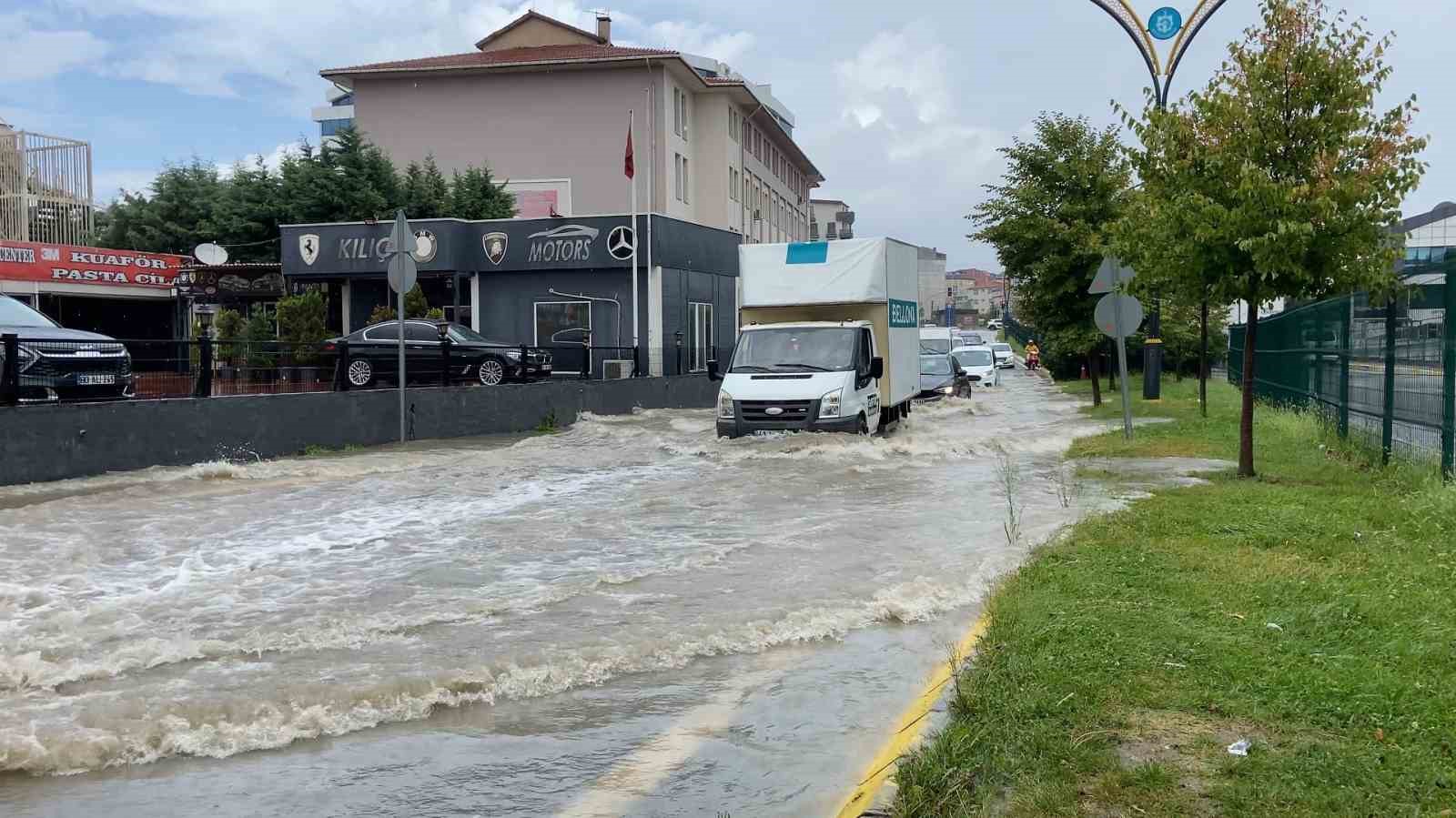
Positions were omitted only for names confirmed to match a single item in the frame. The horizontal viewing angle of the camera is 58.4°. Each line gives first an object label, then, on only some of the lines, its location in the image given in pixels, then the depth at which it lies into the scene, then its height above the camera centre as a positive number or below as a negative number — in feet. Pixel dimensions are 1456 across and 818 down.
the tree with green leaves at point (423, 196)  151.33 +18.39
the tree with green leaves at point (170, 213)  154.30 +16.81
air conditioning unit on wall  96.68 -1.19
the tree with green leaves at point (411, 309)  103.45 +3.53
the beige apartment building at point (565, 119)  165.27 +30.89
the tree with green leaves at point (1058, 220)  92.17 +9.64
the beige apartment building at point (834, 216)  437.17 +47.42
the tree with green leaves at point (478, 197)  151.23 +18.48
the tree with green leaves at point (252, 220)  144.97 +14.85
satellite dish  118.42 +9.03
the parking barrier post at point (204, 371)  53.62 -0.76
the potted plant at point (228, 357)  55.62 -0.16
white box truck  61.21 +0.67
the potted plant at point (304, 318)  81.76 +2.20
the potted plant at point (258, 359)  57.31 -0.28
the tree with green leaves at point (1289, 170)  37.91 +5.54
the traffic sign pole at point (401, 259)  60.03 +4.37
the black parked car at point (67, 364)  48.44 -0.44
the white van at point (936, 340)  133.90 +1.54
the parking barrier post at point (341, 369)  63.72 -0.75
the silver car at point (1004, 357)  202.39 -0.31
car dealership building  113.70 +7.28
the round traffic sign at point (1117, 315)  60.95 +1.91
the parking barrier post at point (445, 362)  74.33 -0.50
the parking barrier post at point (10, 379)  46.06 -0.92
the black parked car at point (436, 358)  75.36 -0.26
